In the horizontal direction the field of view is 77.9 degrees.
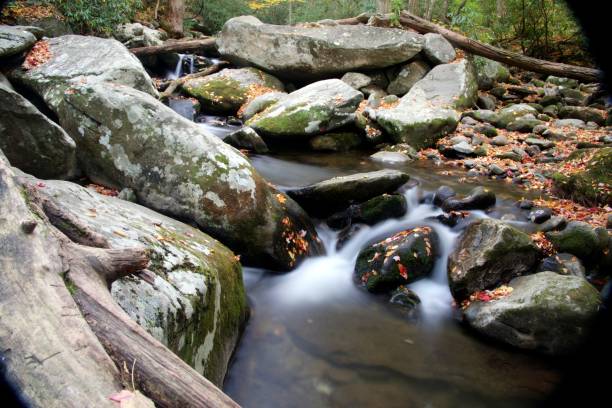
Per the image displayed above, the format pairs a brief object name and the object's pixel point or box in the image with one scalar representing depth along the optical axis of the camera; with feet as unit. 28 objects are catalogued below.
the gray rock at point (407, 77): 44.73
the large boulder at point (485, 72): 47.70
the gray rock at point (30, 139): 14.01
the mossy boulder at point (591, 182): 21.80
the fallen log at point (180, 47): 47.52
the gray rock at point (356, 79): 44.06
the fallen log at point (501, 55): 40.81
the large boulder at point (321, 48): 44.14
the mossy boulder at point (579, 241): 17.34
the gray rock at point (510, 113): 38.39
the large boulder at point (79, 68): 24.29
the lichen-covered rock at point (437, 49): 45.06
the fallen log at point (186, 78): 41.63
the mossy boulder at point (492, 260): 16.40
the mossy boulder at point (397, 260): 17.56
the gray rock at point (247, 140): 31.42
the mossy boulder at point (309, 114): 32.17
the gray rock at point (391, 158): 32.32
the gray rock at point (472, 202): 22.35
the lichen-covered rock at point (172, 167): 16.46
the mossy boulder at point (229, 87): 41.34
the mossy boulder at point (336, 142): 33.63
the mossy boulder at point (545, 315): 13.66
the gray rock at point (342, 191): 21.65
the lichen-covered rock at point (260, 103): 37.91
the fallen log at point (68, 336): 4.57
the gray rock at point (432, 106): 34.60
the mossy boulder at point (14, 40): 25.68
